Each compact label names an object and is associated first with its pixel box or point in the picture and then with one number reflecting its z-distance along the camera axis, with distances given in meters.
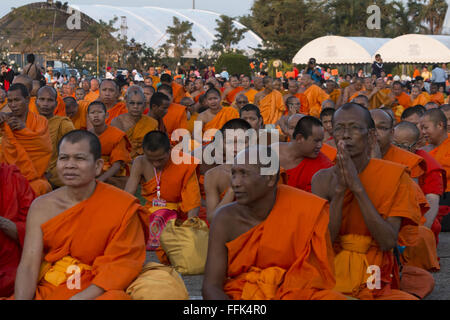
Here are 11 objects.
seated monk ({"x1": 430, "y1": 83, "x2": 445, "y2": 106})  18.19
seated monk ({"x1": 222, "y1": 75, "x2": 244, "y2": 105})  17.28
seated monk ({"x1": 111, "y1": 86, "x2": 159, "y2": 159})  9.77
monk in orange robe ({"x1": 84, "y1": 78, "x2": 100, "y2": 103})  14.49
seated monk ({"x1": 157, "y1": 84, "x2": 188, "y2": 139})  10.98
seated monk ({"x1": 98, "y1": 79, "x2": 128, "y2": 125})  10.84
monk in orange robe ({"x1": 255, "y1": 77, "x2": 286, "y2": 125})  14.90
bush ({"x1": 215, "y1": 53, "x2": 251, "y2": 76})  33.38
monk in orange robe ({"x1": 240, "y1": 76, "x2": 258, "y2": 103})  16.76
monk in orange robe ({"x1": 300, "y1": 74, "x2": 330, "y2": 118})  16.23
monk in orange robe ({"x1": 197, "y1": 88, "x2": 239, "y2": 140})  10.95
